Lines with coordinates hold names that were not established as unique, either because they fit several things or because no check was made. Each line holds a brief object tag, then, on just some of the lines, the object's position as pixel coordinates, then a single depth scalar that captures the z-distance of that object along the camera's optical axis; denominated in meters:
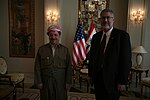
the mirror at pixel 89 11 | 5.59
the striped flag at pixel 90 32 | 5.36
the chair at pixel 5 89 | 2.95
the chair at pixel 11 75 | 4.12
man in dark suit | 2.13
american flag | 5.21
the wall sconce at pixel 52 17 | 5.56
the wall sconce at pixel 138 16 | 5.01
